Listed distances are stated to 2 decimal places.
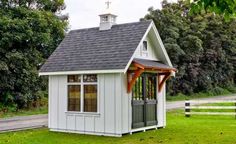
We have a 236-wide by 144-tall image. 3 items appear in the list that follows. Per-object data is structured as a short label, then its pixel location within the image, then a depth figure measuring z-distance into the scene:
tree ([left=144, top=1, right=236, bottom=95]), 38.62
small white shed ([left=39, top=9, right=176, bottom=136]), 14.21
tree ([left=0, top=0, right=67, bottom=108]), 24.34
